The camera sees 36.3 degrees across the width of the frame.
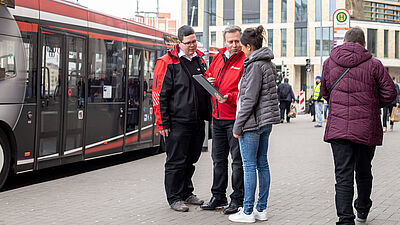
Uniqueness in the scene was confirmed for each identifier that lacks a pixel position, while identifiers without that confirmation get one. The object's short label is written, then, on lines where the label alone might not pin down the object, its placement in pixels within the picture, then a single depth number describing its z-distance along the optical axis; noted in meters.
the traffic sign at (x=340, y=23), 12.87
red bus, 8.39
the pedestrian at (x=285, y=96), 24.61
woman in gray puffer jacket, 6.01
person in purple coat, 5.56
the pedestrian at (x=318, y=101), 22.23
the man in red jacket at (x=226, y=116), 6.56
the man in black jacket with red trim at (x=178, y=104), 6.95
